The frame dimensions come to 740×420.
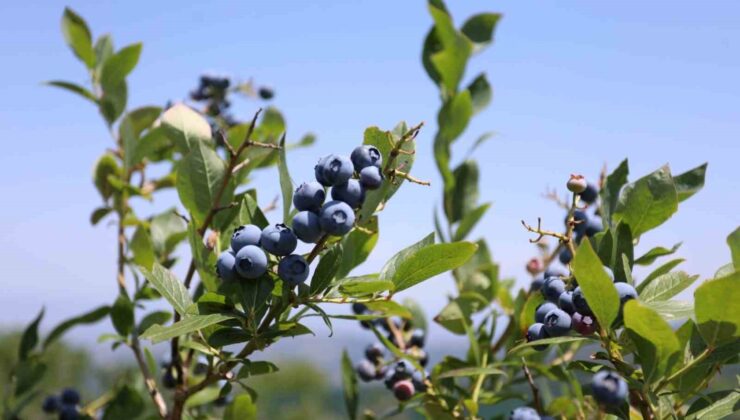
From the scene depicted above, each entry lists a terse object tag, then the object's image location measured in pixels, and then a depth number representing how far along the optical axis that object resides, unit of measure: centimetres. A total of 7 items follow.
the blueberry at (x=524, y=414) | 73
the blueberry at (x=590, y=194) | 84
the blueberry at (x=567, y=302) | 67
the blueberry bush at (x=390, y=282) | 66
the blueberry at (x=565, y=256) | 82
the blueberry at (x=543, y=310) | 69
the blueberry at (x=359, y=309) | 97
